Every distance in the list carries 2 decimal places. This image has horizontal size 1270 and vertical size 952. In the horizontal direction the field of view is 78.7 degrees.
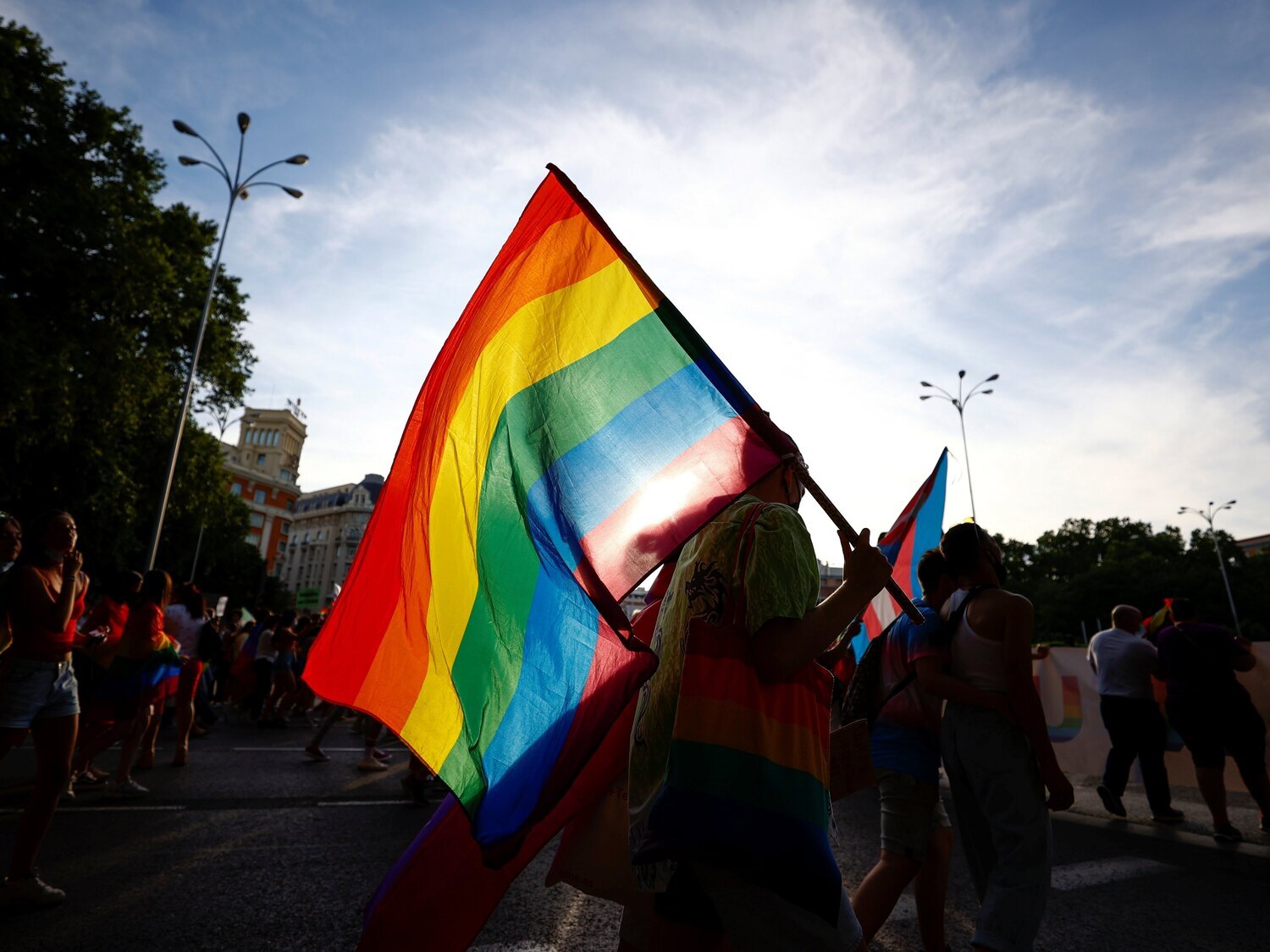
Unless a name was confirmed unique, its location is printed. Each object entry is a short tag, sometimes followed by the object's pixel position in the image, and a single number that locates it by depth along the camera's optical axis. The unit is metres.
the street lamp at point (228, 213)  18.56
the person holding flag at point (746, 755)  1.56
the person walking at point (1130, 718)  6.56
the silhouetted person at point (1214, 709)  6.09
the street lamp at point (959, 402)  28.05
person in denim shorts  3.51
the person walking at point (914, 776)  2.82
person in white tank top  2.53
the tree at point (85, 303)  16.73
